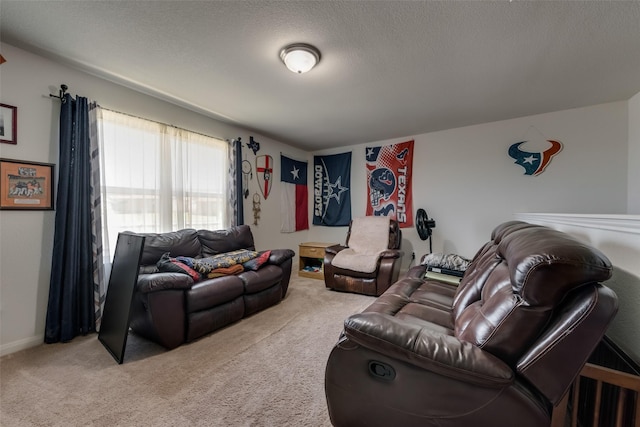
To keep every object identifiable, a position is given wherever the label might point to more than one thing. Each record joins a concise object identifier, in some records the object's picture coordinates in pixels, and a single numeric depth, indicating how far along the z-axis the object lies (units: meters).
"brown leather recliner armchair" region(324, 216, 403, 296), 3.31
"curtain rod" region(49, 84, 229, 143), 2.16
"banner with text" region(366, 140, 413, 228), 4.21
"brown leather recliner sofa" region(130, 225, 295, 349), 1.94
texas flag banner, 4.61
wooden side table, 4.16
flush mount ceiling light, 1.91
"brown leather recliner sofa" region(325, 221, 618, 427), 0.81
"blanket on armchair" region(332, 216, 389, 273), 3.36
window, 2.48
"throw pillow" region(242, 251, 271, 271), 2.76
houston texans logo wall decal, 3.23
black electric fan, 3.79
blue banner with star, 4.78
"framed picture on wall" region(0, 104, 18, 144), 1.92
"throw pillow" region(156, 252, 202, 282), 2.19
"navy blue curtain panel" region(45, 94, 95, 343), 2.10
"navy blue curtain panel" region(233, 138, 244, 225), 3.61
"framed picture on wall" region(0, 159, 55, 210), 1.94
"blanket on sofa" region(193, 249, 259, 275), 2.41
